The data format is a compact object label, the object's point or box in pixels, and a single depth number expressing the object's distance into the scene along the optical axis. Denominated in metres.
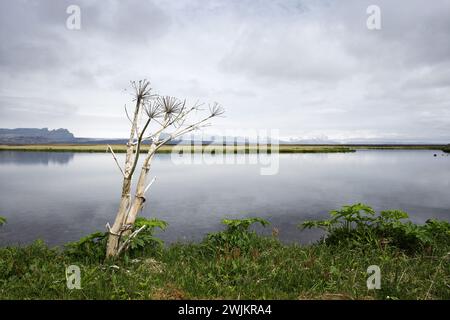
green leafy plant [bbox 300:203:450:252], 9.05
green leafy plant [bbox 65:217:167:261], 8.34
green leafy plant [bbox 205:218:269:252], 9.16
